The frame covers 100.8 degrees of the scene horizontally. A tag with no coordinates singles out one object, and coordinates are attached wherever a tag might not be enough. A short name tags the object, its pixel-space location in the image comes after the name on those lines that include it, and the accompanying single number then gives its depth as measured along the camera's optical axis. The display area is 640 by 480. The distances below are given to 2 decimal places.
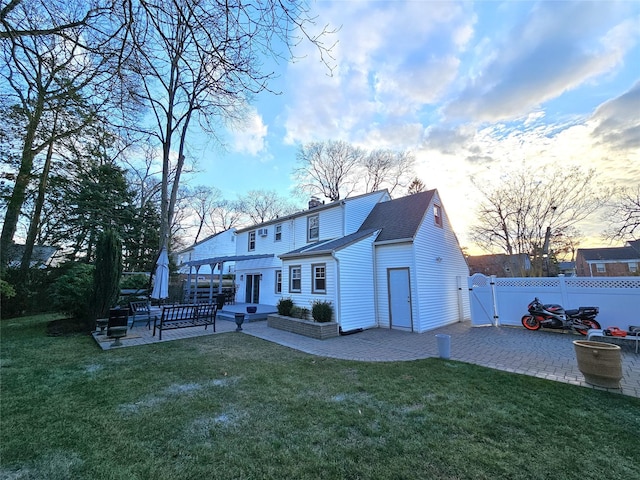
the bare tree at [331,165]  27.89
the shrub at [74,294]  10.16
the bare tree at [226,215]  38.50
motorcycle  9.54
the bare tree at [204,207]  36.06
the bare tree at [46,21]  3.63
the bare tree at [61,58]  3.66
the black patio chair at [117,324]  8.15
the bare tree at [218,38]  3.04
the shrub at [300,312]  11.70
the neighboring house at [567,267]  39.05
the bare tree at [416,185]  29.03
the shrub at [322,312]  10.57
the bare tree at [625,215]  14.31
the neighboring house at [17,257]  15.20
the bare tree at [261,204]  39.38
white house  11.12
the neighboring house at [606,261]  34.81
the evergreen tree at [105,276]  10.36
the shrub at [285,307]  12.17
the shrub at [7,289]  8.95
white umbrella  11.17
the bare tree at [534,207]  17.84
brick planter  9.84
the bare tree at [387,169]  27.77
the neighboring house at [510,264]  21.47
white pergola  17.00
